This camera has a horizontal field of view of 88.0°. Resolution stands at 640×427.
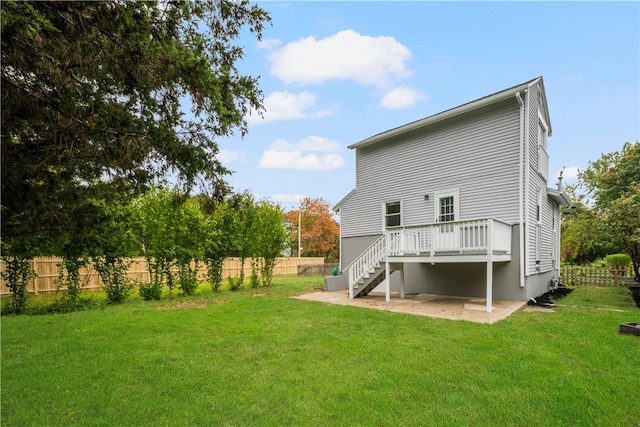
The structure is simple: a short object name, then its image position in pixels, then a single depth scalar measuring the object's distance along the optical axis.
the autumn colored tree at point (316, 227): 35.50
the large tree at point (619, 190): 9.41
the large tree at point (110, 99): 2.65
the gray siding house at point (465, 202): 9.07
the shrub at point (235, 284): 13.75
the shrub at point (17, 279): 8.69
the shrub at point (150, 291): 10.95
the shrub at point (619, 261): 17.27
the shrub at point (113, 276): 10.17
